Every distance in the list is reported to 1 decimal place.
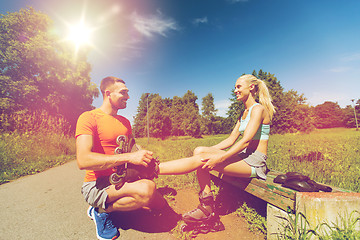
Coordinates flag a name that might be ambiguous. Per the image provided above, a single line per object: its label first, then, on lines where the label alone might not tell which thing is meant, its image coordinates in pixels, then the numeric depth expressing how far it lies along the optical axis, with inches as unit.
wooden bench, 56.6
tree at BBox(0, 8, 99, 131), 623.7
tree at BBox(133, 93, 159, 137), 1701.5
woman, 83.0
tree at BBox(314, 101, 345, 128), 2608.3
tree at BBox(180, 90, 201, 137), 1381.6
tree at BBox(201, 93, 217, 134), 1588.3
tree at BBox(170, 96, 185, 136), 1414.9
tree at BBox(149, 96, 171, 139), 1261.1
